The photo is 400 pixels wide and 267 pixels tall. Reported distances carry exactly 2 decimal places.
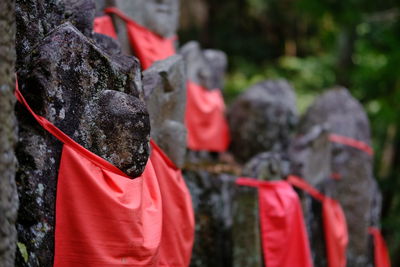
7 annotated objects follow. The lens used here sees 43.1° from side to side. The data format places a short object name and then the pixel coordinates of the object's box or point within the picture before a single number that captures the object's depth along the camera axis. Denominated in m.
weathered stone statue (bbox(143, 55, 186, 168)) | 2.80
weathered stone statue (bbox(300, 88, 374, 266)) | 4.86
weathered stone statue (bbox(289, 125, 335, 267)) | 4.07
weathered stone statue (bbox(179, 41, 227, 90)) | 4.95
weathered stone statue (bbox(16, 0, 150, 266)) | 2.00
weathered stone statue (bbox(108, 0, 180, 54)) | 3.84
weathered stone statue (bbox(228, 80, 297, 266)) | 5.11
